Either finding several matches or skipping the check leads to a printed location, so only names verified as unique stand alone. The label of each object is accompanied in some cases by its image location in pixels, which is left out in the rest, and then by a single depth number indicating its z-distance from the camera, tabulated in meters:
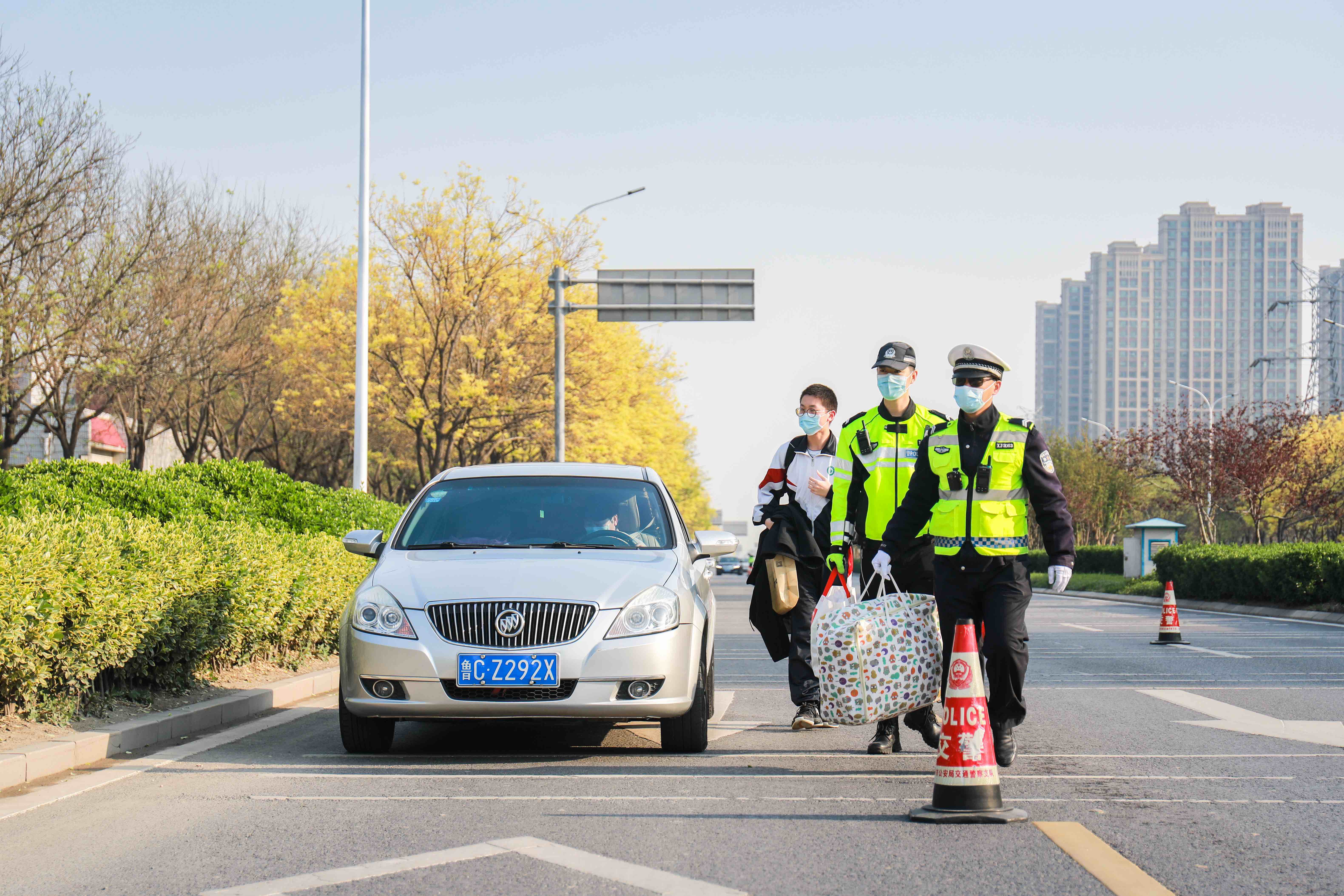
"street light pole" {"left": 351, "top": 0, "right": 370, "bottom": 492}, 21.62
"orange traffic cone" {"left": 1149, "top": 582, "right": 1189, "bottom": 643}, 16.48
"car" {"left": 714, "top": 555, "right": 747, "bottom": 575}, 113.38
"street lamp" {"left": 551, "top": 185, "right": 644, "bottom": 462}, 26.97
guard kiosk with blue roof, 40.97
